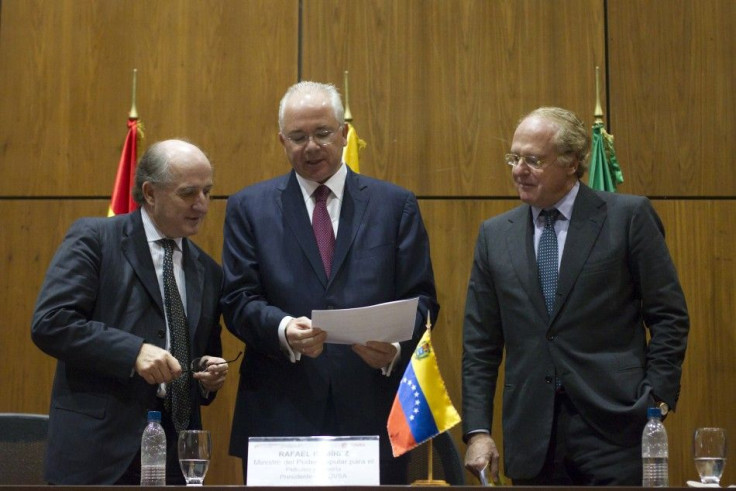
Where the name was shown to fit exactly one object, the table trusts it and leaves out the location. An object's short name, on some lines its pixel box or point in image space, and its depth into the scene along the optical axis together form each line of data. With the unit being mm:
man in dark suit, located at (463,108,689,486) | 5279
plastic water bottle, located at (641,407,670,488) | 4410
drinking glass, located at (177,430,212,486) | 4370
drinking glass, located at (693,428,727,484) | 4374
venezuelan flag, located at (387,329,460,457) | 4527
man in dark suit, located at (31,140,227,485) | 5261
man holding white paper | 5482
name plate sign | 4032
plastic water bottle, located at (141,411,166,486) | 4516
